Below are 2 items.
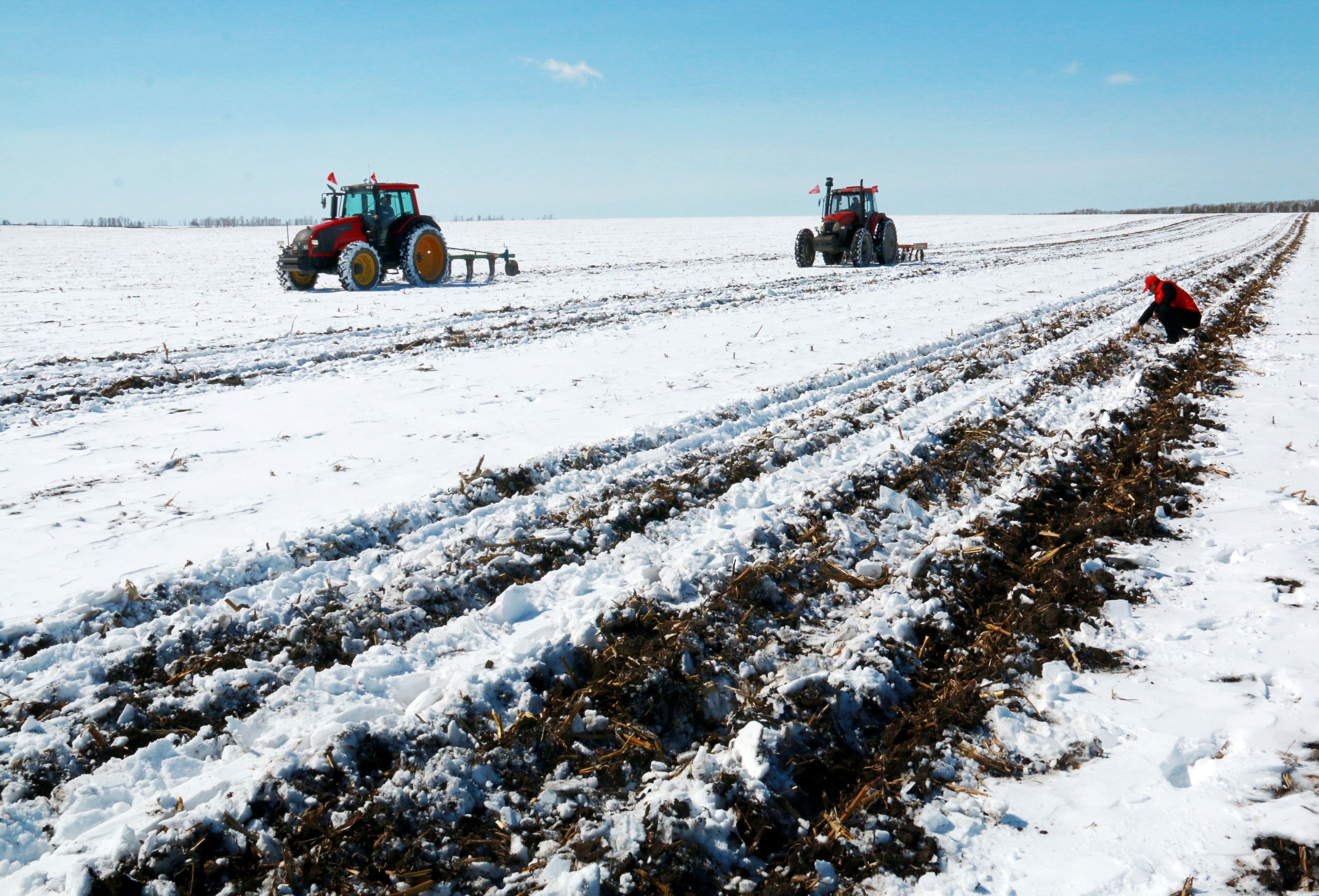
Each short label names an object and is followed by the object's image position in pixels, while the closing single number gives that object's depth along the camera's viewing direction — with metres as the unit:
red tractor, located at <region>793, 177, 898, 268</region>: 21.56
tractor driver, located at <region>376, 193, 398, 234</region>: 16.06
